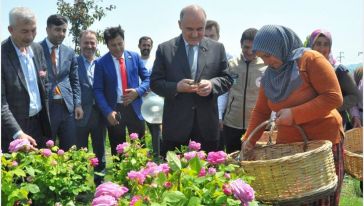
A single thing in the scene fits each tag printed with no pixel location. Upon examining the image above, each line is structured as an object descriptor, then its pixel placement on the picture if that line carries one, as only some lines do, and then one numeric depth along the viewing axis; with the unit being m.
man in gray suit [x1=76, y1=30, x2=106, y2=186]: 5.07
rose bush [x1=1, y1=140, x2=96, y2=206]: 2.61
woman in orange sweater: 2.44
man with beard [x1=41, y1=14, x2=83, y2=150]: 4.40
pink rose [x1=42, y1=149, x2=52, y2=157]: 2.89
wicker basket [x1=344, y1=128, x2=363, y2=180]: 3.01
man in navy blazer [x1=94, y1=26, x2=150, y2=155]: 4.79
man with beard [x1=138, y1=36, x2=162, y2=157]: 6.28
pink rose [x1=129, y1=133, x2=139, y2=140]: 3.40
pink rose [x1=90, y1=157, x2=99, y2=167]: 3.24
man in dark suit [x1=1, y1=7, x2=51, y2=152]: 3.42
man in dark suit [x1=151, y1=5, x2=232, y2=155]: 3.34
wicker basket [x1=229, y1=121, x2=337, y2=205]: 2.14
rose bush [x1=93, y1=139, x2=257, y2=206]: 1.63
